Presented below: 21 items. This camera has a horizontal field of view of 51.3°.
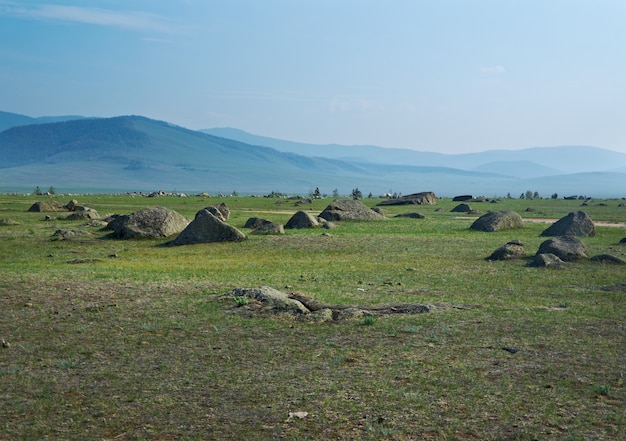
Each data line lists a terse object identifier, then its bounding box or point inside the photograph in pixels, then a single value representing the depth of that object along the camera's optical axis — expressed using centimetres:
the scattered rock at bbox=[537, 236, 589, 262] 3016
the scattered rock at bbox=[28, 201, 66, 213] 6612
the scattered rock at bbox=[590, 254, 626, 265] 2934
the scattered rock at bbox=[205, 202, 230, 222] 5011
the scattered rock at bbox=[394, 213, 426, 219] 5985
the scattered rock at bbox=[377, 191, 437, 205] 8969
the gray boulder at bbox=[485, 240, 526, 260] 3080
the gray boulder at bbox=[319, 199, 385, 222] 5359
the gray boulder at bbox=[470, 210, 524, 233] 4647
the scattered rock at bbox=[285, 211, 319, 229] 4603
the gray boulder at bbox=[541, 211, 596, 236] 4212
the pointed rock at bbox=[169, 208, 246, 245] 3734
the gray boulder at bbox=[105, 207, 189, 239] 3972
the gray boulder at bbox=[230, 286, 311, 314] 1817
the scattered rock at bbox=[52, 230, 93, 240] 3784
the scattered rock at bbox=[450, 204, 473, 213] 7337
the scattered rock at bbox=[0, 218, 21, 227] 4648
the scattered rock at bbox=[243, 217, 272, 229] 4394
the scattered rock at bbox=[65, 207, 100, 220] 5434
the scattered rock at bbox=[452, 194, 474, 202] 10516
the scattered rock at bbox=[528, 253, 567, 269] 2836
